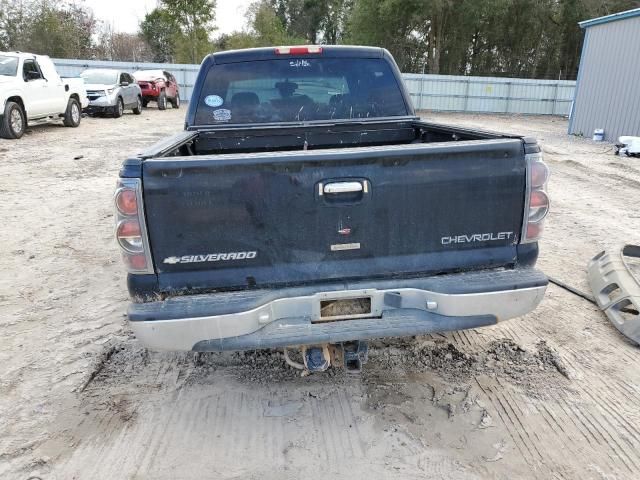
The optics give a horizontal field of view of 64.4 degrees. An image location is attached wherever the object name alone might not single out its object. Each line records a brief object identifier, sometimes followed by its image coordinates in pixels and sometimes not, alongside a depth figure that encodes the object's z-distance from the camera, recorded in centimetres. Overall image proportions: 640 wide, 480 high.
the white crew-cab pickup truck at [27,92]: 1236
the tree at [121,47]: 4250
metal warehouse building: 1478
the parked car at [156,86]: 2314
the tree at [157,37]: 4411
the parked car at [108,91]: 1839
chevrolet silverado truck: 255
